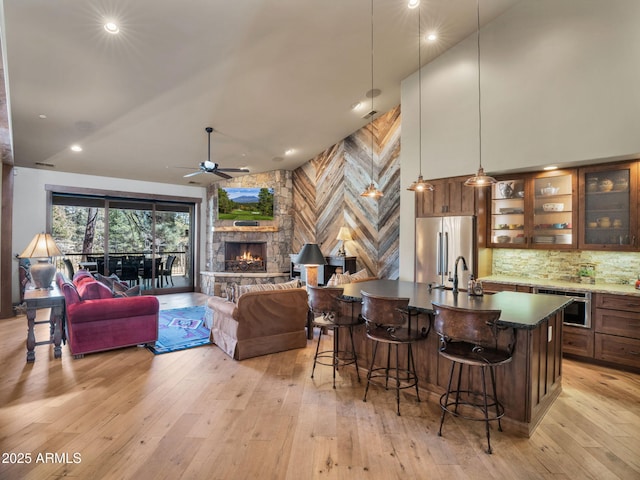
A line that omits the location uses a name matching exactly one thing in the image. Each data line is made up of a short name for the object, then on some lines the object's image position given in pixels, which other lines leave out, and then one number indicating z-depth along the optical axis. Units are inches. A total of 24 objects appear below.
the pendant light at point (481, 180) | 122.8
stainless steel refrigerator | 186.7
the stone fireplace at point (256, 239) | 335.9
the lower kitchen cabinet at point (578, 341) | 149.9
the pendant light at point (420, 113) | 210.4
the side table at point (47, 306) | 149.6
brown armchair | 154.0
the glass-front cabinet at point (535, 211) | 167.8
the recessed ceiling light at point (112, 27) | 129.8
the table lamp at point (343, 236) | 282.5
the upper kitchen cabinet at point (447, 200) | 187.2
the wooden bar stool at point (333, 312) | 129.0
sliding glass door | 292.5
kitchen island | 95.6
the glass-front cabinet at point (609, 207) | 148.6
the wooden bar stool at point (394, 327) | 107.3
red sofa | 154.1
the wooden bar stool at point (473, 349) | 87.1
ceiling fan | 217.5
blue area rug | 173.3
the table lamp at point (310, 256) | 184.7
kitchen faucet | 120.7
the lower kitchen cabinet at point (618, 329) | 138.3
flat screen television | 337.4
